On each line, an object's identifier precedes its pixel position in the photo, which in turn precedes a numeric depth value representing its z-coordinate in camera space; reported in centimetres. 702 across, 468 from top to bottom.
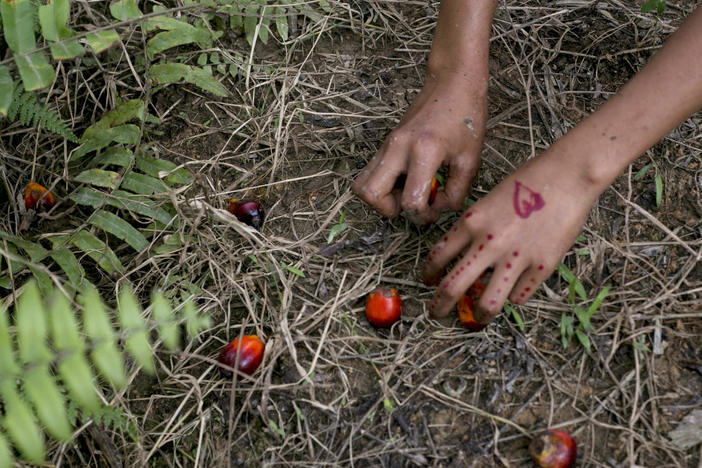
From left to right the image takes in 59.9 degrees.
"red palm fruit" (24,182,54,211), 287
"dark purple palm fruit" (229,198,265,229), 280
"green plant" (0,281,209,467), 153
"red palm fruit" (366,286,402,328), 244
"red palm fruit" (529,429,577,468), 209
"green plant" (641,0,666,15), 297
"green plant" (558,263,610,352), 237
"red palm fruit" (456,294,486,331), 238
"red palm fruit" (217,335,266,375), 237
